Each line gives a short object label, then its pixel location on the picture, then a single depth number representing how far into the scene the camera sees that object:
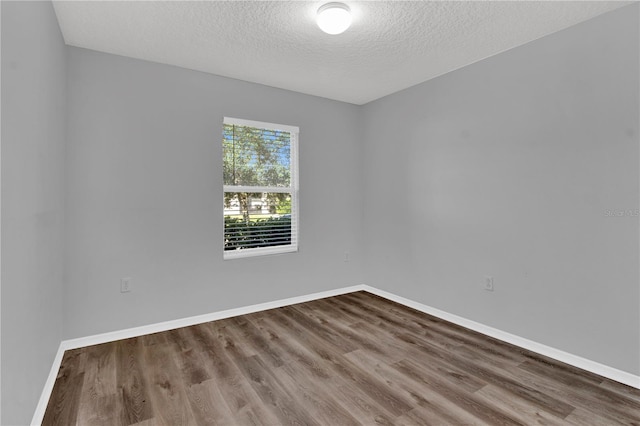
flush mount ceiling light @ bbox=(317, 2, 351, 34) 2.13
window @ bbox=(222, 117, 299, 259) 3.51
